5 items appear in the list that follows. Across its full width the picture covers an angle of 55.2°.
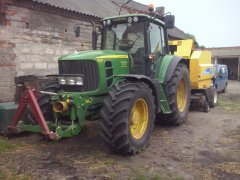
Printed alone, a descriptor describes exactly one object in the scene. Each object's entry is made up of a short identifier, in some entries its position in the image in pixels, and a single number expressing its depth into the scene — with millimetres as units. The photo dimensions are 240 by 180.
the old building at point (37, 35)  6995
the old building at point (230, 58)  21358
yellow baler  6714
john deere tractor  3653
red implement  3641
